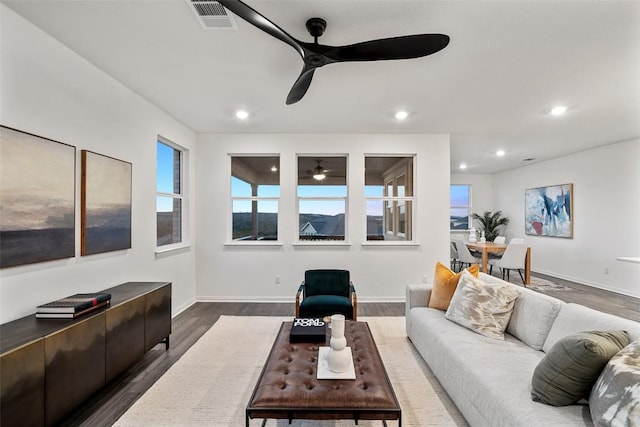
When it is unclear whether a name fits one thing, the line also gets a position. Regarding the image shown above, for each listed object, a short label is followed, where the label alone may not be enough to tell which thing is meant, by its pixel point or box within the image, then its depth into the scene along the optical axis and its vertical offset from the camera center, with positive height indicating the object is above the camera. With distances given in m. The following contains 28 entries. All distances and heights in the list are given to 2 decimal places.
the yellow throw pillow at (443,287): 2.85 -0.68
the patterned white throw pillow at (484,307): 2.31 -0.73
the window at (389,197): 4.98 +0.34
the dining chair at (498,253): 6.66 -0.83
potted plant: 8.35 -0.15
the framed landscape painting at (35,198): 1.88 +0.13
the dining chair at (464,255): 6.52 -0.83
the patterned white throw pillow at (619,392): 1.10 -0.69
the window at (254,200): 4.89 +0.29
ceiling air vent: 1.87 +1.36
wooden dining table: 5.91 -0.69
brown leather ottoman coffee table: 1.48 -0.94
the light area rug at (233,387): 1.96 -1.34
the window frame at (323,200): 4.76 +0.29
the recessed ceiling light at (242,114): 3.82 +1.36
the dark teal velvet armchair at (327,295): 3.14 -0.90
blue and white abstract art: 6.31 +0.16
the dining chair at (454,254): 7.05 -0.89
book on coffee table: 2.23 -0.89
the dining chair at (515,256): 5.80 -0.76
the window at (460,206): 9.01 +0.35
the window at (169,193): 3.85 +0.34
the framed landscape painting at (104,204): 2.50 +0.12
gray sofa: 1.41 -0.90
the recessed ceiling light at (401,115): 3.79 +1.35
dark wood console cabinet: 1.51 -0.87
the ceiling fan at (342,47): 1.68 +1.08
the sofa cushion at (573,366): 1.34 -0.70
